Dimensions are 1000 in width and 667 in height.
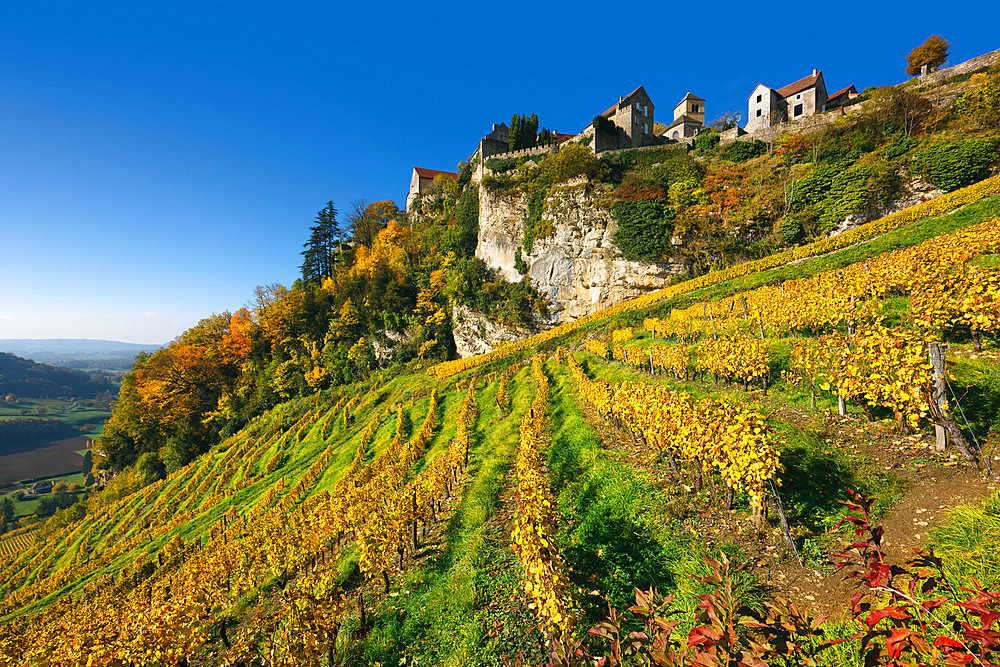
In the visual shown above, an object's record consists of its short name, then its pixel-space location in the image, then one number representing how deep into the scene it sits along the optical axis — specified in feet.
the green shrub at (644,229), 113.39
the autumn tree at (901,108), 95.40
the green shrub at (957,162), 77.92
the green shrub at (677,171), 120.47
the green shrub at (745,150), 121.29
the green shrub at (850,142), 99.19
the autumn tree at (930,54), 110.83
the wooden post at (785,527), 16.88
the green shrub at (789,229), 96.32
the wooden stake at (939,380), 18.52
